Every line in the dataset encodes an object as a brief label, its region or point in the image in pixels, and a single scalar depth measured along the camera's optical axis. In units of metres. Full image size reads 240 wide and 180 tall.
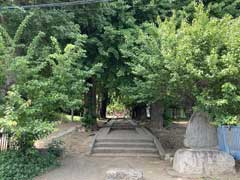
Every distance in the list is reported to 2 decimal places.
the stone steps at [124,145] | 7.51
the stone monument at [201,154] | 5.58
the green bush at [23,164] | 5.28
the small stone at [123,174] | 4.89
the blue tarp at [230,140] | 6.46
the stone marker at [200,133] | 5.83
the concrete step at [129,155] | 7.29
